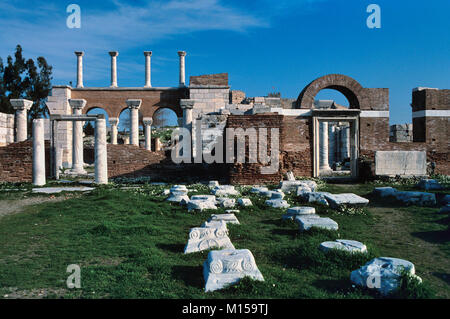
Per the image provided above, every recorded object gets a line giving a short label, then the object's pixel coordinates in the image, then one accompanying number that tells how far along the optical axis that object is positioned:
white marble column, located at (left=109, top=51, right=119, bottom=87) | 28.81
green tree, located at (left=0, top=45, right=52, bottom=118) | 38.06
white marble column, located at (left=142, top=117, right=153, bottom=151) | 27.59
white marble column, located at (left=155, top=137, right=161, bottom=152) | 32.15
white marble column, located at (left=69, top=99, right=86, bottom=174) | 21.34
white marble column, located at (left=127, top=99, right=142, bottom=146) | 23.18
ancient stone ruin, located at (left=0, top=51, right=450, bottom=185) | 13.36
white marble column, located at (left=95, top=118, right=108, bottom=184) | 14.20
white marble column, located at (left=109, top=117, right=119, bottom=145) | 28.33
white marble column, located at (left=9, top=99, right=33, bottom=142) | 18.45
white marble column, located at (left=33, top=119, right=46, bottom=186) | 13.88
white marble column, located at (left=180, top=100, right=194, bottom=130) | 19.04
